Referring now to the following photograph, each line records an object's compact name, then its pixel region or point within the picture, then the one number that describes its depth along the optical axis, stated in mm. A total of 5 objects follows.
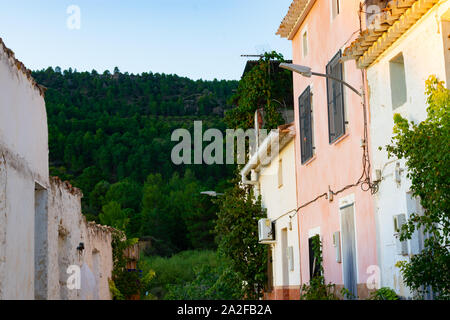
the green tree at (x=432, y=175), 7582
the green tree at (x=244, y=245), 21031
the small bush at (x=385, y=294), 10805
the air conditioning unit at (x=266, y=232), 19500
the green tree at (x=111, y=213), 59094
